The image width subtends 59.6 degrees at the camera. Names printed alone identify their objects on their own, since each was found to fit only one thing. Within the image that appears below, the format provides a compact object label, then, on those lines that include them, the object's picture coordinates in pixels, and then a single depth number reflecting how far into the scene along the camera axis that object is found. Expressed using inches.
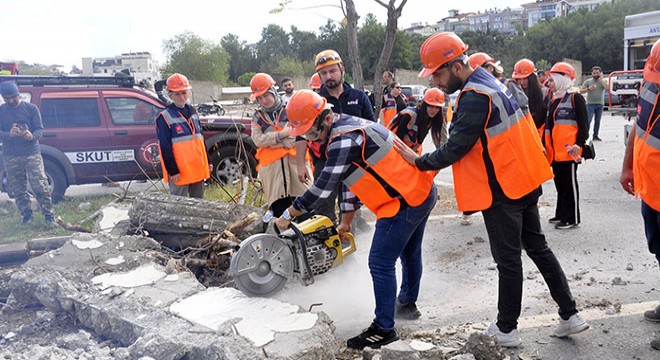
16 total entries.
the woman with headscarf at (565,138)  251.8
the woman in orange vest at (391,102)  386.3
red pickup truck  370.9
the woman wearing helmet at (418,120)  221.0
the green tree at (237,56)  2731.3
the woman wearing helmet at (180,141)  242.2
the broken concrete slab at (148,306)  127.3
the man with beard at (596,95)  566.3
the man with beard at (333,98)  211.2
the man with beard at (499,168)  133.4
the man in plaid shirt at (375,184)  143.7
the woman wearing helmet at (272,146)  225.7
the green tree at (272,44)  2699.3
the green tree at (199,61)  2276.1
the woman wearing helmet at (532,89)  256.1
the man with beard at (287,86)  373.1
